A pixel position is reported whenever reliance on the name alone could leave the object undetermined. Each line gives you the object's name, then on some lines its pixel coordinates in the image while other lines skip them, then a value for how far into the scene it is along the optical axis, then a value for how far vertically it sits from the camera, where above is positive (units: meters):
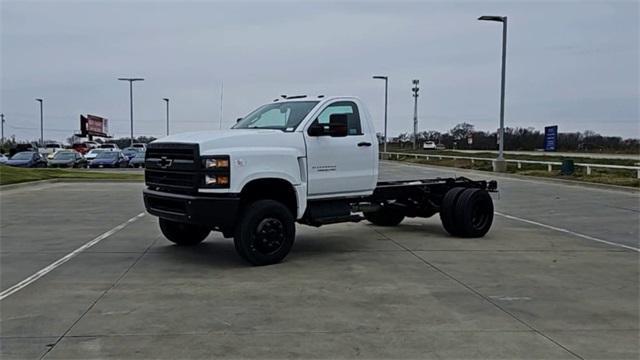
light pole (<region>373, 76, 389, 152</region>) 61.16 +3.61
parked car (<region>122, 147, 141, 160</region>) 52.57 -1.41
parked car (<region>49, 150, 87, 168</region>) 48.19 -1.89
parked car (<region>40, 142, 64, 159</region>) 50.87 -1.63
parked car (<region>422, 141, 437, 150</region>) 85.81 -0.99
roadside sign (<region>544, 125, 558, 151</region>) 44.00 +0.20
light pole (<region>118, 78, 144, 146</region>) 65.22 +2.89
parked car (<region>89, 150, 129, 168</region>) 49.44 -1.90
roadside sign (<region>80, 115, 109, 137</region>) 89.31 +1.26
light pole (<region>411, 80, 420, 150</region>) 70.00 +3.98
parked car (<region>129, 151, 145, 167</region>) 50.78 -2.05
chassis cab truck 8.98 -0.56
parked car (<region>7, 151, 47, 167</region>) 43.03 -1.73
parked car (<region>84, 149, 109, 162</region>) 52.06 -1.59
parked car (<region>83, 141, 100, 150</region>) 79.53 -1.33
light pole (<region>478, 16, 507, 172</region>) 36.97 +1.80
